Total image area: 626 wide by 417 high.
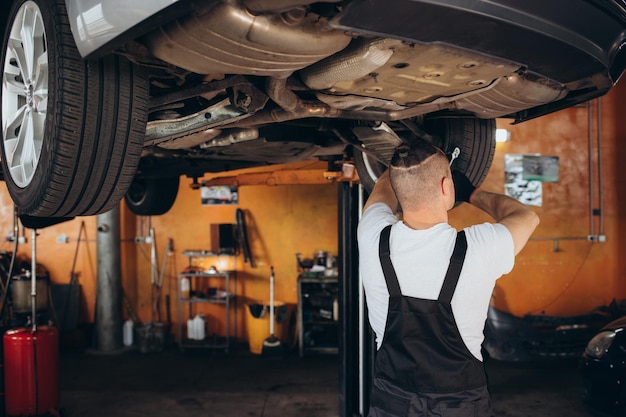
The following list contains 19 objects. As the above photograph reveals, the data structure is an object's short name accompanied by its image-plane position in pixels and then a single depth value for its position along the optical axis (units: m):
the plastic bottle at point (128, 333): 6.55
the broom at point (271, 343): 6.02
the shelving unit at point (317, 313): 6.11
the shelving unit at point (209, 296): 6.33
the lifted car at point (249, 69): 1.19
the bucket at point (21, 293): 6.20
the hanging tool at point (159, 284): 6.69
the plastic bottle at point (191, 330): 6.39
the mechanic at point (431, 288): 1.39
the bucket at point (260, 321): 6.18
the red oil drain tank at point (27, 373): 3.90
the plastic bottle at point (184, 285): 6.47
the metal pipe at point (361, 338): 3.21
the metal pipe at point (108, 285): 6.40
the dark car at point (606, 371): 3.24
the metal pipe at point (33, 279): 3.91
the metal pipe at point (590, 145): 6.54
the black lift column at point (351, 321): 3.23
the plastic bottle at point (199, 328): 6.38
